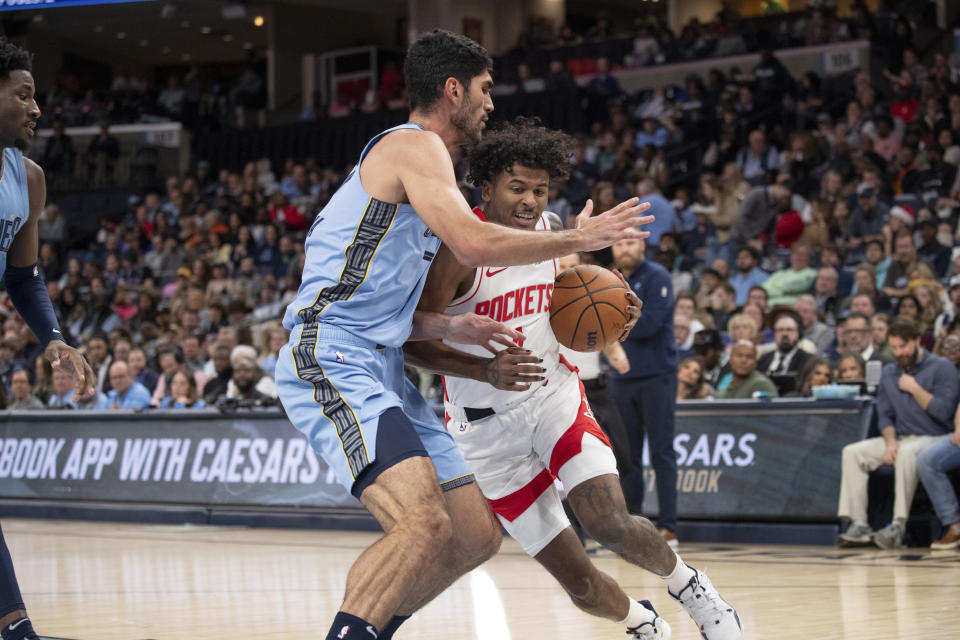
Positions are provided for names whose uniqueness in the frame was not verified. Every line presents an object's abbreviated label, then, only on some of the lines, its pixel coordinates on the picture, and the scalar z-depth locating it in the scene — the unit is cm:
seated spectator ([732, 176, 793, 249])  1388
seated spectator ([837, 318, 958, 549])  801
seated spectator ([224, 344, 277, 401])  1128
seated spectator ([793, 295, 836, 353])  1083
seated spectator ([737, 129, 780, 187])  1533
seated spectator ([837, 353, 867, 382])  905
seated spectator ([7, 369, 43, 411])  1295
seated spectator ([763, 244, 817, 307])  1209
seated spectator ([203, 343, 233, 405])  1216
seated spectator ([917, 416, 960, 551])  779
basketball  471
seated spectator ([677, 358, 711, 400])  977
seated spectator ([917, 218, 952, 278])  1191
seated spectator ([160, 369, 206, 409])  1178
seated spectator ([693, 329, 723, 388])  1032
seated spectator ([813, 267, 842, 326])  1172
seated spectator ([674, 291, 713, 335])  1132
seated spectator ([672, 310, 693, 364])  1119
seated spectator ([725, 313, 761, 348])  1002
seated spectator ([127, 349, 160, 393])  1299
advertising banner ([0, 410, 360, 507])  1048
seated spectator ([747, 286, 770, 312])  1146
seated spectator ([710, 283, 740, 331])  1203
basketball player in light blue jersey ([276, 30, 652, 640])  340
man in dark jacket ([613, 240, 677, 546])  823
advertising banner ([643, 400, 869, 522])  841
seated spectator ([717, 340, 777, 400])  928
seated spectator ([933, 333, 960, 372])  852
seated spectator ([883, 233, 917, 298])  1130
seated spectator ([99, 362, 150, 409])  1221
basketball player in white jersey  445
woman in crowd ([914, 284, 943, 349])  1031
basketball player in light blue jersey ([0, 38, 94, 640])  412
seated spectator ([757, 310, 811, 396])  967
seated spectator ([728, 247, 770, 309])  1275
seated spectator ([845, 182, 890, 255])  1277
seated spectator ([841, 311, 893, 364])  968
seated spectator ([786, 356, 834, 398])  916
